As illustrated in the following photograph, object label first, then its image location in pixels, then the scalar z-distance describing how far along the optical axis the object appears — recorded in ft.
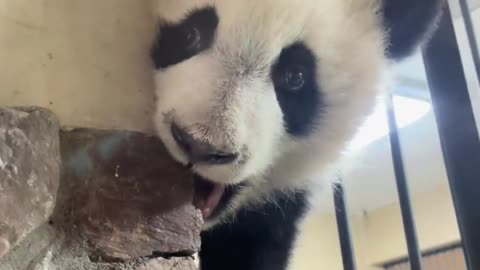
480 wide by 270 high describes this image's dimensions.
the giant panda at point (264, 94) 2.97
